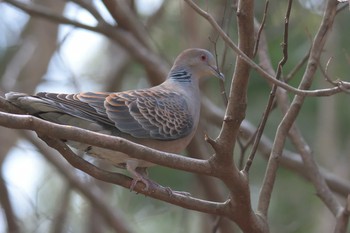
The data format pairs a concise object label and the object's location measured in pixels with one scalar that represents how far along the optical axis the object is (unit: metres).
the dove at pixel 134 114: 7.18
